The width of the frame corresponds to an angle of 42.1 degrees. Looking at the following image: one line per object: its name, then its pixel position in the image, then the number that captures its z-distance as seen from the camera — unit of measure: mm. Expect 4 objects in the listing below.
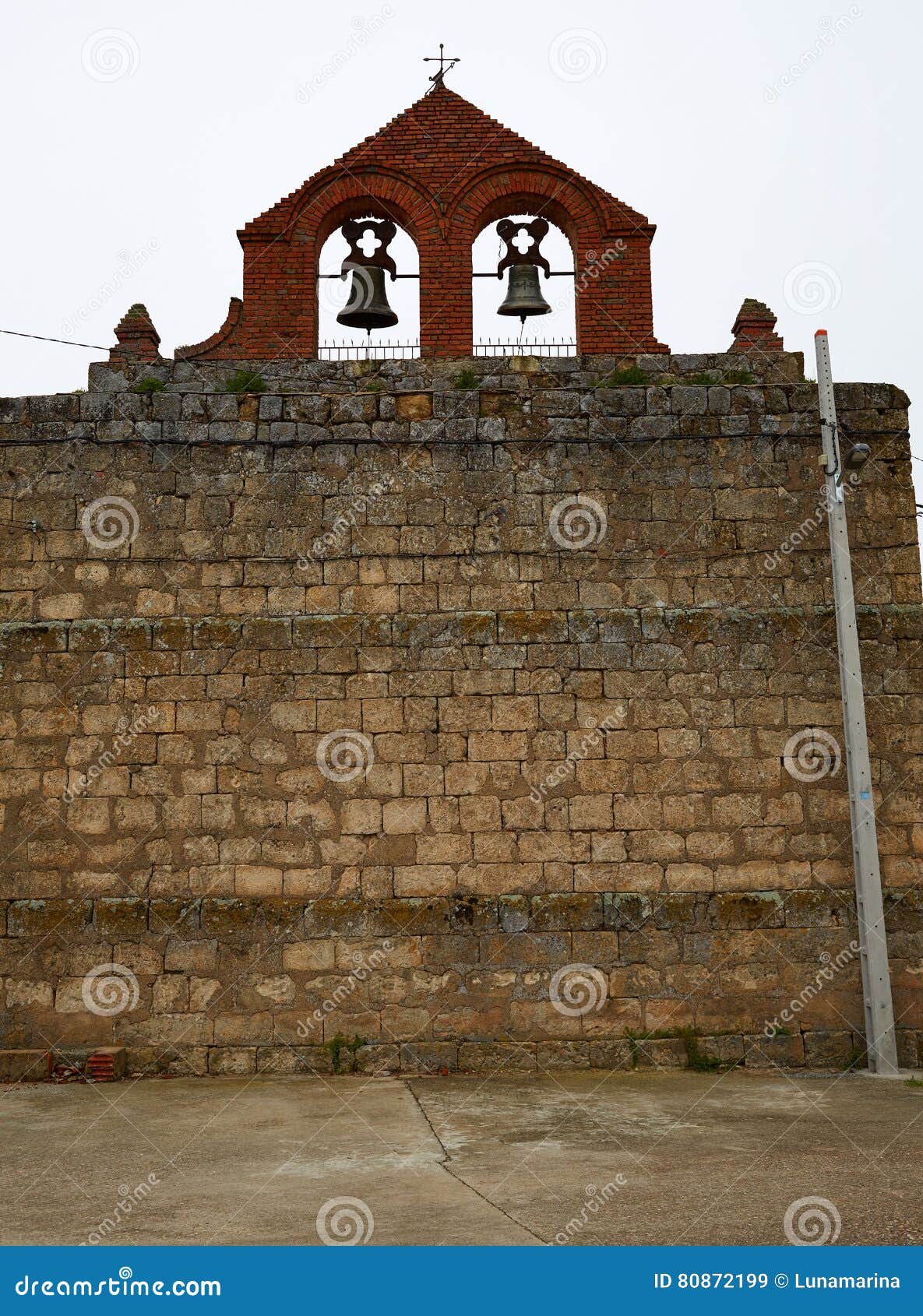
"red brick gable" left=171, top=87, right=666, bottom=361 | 10172
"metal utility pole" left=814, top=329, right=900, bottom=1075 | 8375
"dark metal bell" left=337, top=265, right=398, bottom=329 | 10344
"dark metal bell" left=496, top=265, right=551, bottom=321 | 10281
